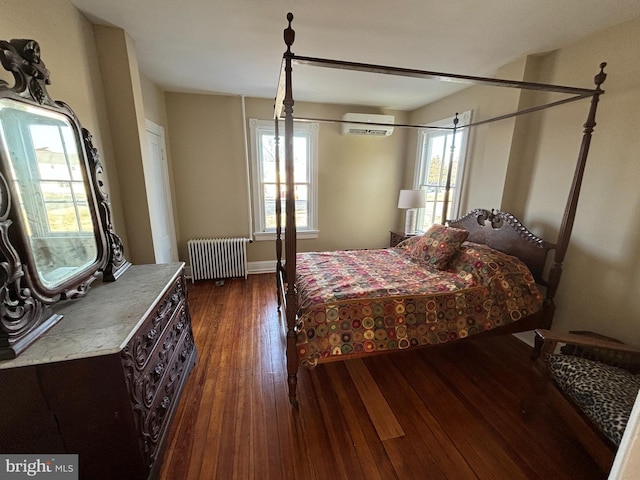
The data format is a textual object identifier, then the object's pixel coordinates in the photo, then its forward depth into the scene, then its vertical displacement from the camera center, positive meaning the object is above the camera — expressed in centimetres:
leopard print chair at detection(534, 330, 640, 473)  118 -106
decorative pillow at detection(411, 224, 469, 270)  236 -64
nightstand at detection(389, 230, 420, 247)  346 -81
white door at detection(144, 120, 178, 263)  281 -23
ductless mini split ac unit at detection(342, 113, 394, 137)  358 +73
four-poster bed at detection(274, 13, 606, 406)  158 -82
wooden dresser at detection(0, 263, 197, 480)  96 -86
